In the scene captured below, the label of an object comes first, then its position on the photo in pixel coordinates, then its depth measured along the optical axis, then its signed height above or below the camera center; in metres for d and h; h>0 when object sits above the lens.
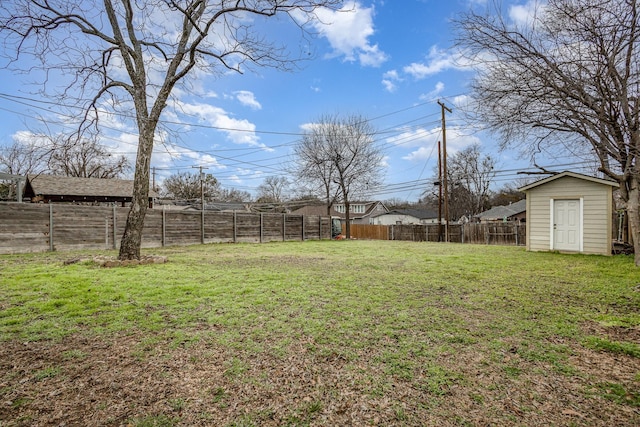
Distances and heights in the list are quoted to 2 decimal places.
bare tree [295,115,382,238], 21.25 +4.25
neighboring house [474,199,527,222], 28.23 +0.14
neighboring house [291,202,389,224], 41.94 +0.74
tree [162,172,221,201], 36.66 +3.54
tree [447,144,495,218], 32.12 +4.39
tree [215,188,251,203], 42.97 +2.93
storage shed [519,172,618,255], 8.95 +0.05
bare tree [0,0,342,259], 6.52 +3.87
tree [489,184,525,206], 36.81 +2.42
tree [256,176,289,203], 41.59 +3.65
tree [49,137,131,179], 25.58 +4.26
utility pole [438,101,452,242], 16.69 +3.48
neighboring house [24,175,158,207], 18.00 +1.55
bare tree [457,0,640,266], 5.52 +2.76
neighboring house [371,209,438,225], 39.12 -0.24
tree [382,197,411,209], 53.25 +2.20
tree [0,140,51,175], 21.86 +4.00
